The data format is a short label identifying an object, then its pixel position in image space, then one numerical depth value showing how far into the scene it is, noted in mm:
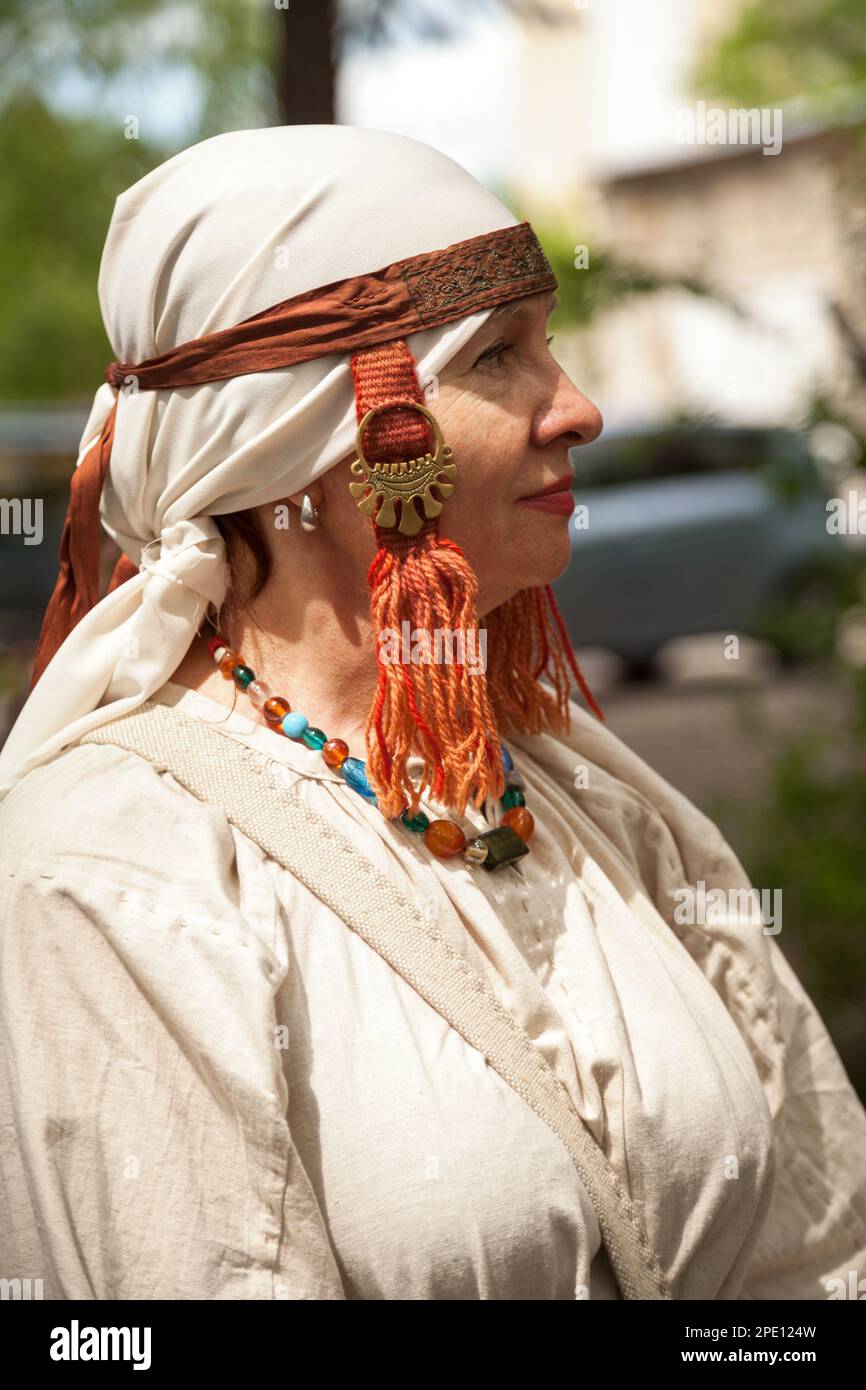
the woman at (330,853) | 1305
